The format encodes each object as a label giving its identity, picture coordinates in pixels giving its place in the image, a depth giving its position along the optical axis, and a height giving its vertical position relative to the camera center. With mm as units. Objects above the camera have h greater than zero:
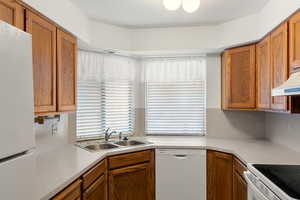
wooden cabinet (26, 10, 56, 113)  1645 +306
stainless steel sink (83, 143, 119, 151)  2693 -584
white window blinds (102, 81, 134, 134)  3102 -105
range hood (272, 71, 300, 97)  1435 +76
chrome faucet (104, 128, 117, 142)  2895 -471
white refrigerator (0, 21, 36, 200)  771 -66
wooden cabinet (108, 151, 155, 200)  2375 -892
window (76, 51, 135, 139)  2889 +56
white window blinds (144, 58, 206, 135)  3285 +42
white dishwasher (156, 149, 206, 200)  2676 -922
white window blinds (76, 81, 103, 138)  2877 -143
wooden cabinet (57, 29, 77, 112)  2021 +280
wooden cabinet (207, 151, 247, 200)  2297 -876
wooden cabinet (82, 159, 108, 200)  1795 -749
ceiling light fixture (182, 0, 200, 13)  1682 +723
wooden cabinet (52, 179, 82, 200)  1406 -636
